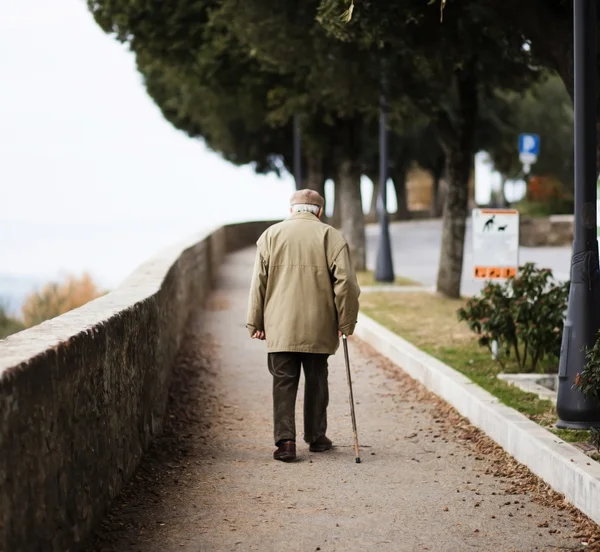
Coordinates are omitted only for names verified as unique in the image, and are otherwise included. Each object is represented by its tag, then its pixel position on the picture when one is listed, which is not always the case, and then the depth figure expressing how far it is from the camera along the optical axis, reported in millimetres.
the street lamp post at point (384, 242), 23312
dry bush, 27672
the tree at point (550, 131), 58272
